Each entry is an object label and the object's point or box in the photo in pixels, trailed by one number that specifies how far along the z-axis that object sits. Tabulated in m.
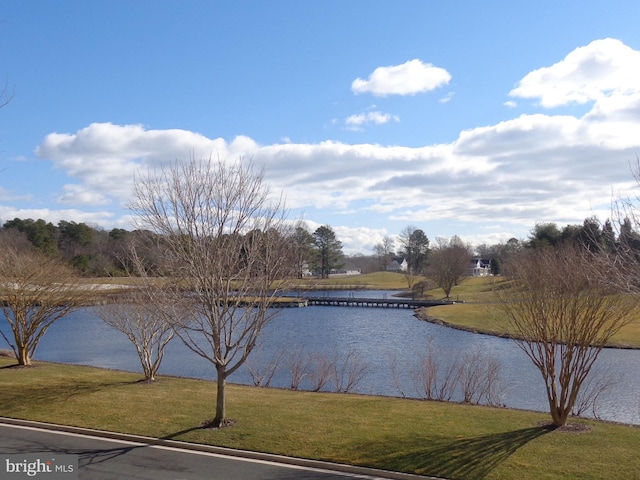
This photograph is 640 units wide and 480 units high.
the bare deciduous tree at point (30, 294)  22.73
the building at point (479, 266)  128.50
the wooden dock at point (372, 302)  75.86
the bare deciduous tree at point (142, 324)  19.98
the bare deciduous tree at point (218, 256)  13.34
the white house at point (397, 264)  165.25
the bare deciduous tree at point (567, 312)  13.32
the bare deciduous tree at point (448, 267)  79.06
